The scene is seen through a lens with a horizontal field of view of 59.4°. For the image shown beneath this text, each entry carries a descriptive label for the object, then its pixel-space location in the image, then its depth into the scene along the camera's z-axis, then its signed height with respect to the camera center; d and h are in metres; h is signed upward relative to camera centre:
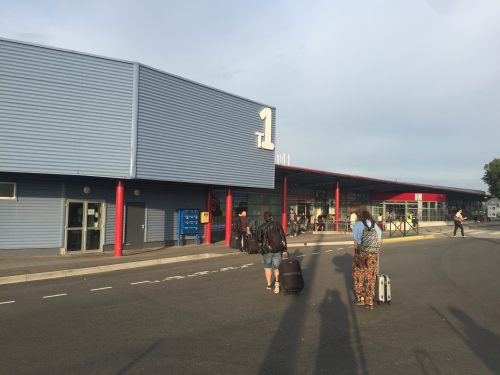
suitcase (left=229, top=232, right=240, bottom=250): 17.59 -1.15
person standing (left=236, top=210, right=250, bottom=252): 17.44 -0.92
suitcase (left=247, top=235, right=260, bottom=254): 15.20 -1.13
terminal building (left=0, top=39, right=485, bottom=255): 14.00 +2.17
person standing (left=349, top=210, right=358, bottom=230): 25.83 -0.13
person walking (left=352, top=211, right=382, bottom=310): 7.90 -0.75
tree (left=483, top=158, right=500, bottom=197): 65.50 +6.53
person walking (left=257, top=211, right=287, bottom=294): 9.07 -0.63
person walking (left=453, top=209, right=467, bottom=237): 25.68 -0.04
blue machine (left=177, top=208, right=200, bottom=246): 19.48 -0.50
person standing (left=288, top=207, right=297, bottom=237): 24.95 -0.62
